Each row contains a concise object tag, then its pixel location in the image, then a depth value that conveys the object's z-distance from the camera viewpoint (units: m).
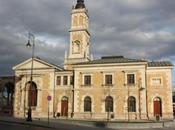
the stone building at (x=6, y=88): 33.02
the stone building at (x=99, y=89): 26.69
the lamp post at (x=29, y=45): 18.85
